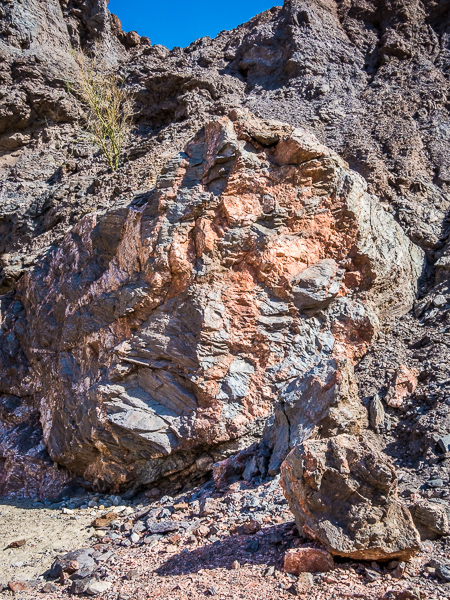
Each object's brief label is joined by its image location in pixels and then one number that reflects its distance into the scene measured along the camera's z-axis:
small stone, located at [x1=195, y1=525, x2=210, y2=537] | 5.32
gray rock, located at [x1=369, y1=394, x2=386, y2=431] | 6.76
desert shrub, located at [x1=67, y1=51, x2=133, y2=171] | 14.93
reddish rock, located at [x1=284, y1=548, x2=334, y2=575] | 3.92
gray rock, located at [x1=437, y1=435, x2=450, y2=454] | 5.72
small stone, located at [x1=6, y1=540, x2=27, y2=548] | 6.59
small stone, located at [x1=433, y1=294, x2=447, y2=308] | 8.75
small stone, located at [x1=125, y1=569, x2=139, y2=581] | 4.72
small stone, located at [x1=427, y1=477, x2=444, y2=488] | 5.23
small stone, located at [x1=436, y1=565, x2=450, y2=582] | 3.73
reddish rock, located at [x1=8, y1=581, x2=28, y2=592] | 5.16
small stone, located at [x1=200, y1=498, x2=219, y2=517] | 5.89
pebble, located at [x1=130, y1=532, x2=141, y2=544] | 5.82
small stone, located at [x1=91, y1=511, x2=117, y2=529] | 6.85
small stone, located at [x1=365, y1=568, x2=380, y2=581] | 3.78
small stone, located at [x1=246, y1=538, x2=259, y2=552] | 4.61
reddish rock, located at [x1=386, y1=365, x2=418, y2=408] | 7.00
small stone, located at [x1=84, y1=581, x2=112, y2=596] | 4.63
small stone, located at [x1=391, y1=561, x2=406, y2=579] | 3.81
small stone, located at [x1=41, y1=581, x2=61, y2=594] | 4.98
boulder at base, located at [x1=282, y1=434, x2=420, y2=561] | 3.84
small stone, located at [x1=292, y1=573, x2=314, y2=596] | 3.73
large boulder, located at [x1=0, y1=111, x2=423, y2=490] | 7.74
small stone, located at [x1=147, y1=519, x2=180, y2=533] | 5.76
